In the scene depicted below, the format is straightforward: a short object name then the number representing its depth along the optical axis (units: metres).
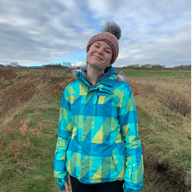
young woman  1.56
